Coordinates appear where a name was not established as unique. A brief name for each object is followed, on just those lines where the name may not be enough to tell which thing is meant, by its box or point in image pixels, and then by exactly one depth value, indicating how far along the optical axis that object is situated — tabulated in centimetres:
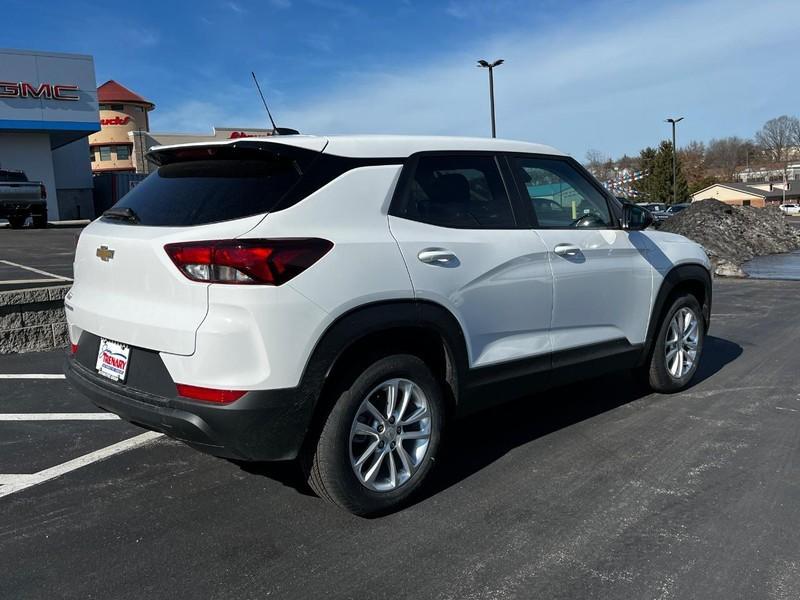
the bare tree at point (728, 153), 12825
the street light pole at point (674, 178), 5428
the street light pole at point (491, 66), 2686
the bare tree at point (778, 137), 12056
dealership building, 3025
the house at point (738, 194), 9600
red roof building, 6103
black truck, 2158
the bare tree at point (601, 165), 7261
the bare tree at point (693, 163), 8929
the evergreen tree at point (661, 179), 6650
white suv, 292
